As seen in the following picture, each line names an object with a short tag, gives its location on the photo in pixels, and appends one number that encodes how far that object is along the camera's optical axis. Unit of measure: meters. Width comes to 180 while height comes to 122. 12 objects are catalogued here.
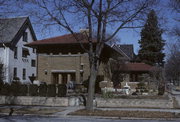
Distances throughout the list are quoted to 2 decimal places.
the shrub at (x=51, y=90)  22.41
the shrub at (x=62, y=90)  22.00
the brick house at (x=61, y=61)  35.03
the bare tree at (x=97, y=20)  18.23
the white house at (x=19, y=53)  40.01
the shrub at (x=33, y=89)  22.95
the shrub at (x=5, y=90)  23.73
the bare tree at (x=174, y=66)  58.51
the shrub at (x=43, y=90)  22.70
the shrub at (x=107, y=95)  21.82
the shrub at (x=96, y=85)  32.39
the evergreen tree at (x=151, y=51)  62.25
